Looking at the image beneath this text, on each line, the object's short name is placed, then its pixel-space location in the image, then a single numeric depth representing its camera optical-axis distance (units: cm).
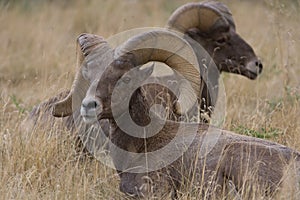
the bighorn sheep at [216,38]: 1870
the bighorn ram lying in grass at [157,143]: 1233
